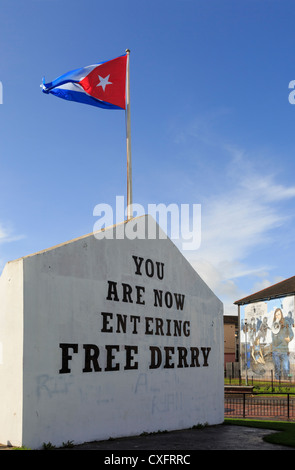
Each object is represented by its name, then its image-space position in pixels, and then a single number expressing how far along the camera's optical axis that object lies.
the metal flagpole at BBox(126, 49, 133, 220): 16.56
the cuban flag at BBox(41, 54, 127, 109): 16.52
